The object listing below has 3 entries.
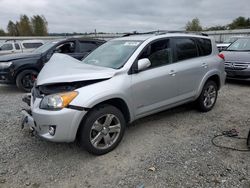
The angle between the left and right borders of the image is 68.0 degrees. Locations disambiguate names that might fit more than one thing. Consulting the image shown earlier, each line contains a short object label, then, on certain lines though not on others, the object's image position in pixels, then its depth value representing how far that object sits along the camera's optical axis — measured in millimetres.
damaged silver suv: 2402
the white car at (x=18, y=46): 11673
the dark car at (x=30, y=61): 5423
